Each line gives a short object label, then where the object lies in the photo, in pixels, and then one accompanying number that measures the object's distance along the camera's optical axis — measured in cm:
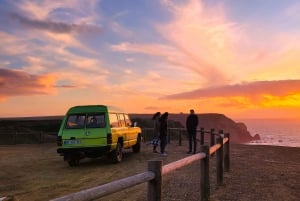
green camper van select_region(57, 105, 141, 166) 980
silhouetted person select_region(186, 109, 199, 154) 1218
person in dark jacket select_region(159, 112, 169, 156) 1194
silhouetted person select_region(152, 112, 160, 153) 1206
